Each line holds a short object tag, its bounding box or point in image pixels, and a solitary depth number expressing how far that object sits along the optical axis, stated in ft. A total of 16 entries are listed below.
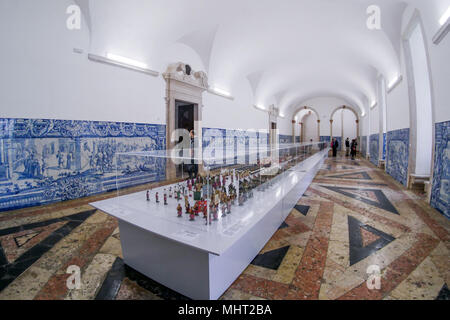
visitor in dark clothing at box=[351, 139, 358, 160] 41.87
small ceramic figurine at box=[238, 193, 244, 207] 7.10
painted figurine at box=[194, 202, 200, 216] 6.22
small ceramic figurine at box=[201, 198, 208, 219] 5.76
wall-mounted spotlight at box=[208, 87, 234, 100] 25.97
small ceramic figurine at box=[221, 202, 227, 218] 6.17
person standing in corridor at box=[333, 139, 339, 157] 46.78
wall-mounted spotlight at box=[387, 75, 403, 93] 20.13
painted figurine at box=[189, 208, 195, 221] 5.93
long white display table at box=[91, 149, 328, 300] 5.15
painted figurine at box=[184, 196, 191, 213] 6.35
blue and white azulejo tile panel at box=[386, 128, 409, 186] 18.89
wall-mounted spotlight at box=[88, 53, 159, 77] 15.11
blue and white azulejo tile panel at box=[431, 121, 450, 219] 11.30
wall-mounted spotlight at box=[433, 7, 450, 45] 10.46
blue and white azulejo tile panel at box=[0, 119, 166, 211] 12.07
